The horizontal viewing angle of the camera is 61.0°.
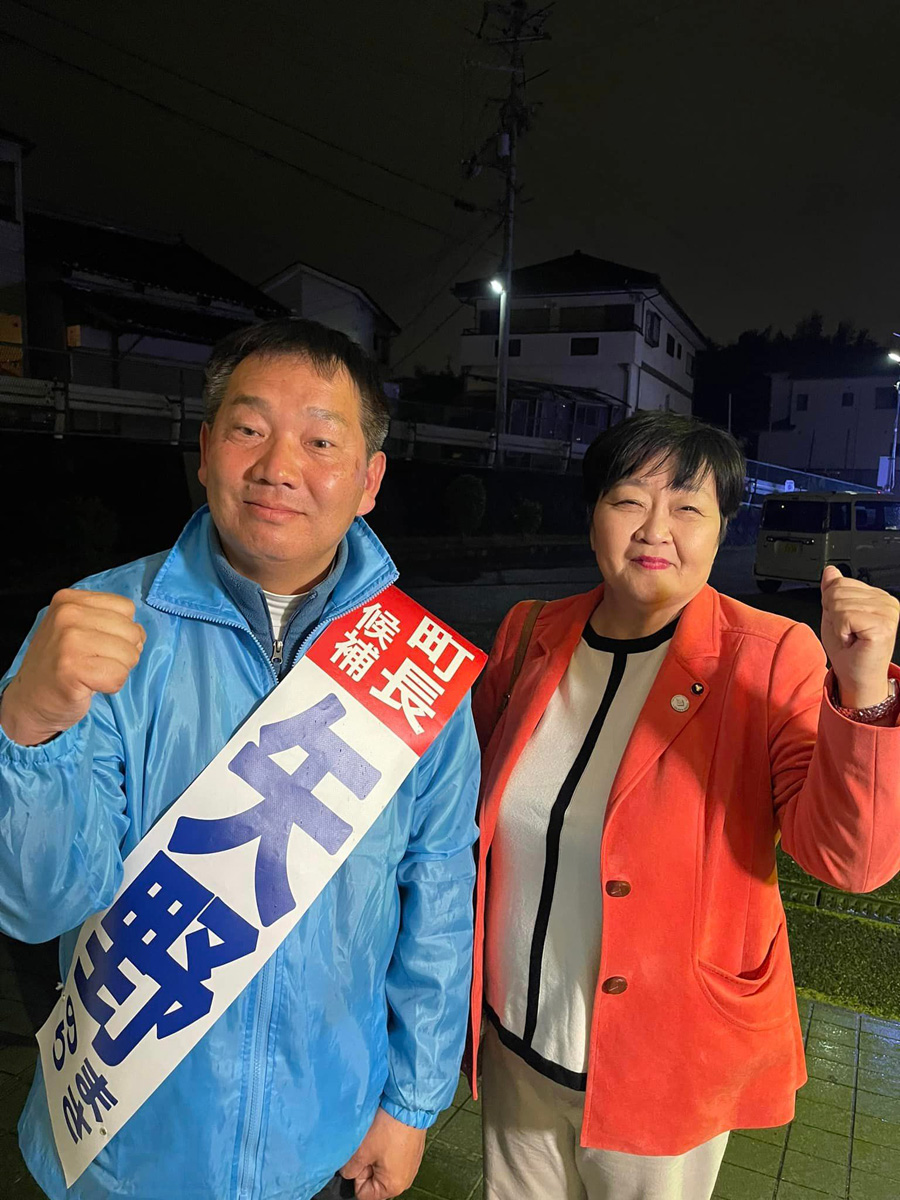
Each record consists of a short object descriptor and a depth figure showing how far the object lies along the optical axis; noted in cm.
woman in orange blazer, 138
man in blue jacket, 117
